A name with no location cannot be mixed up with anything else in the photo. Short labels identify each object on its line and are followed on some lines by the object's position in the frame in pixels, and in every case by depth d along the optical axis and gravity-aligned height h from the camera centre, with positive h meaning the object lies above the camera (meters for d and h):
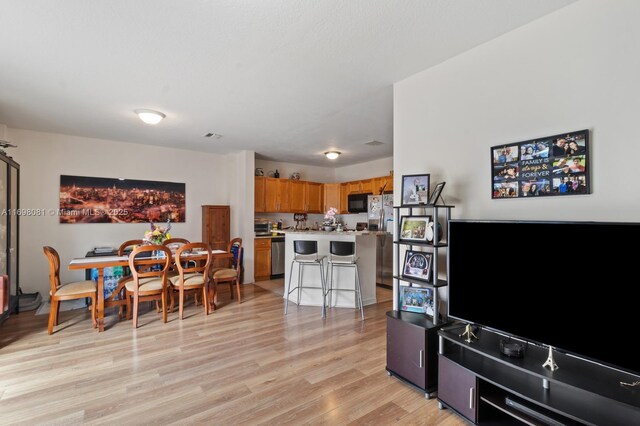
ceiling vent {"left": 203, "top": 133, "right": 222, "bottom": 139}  4.99 +1.32
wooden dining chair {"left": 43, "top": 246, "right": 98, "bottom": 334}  3.51 -0.92
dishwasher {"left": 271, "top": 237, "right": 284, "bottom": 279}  6.58 -0.93
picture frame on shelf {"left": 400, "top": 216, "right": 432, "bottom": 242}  2.46 -0.11
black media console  1.51 -0.99
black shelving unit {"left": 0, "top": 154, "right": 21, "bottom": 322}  3.85 -0.17
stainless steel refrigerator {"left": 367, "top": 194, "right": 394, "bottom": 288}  5.96 -0.31
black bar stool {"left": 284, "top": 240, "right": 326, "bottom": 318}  4.32 -0.67
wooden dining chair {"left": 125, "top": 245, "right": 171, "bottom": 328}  3.69 -0.89
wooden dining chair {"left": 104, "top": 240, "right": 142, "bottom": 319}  3.87 -1.11
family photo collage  1.81 +0.32
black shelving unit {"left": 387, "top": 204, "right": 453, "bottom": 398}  2.29 -0.99
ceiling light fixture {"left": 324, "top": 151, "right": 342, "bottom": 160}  6.22 +1.25
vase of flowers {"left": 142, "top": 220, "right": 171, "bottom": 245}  4.16 -0.32
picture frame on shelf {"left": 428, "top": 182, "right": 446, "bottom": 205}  2.43 +0.18
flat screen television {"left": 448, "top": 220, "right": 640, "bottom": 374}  1.46 -0.39
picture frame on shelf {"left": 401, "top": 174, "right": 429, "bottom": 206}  2.52 +0.22
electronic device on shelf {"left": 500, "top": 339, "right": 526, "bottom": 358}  1.84 -0.83
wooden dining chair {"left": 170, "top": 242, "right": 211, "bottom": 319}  3.94 -0.88
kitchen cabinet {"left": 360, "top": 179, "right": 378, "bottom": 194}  6.77 +0.64
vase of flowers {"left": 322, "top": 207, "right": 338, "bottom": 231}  5.11 -0.16
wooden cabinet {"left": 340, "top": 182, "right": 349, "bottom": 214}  7.43 +0.41
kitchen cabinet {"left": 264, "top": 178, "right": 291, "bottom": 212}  6.80 +0.45
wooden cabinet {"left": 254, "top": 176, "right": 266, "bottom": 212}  6.66 +0.45
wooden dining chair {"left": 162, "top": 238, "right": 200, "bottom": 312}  4.31 -0.84
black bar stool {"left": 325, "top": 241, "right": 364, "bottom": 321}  4.20 -0.67
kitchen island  4.59 -0.90
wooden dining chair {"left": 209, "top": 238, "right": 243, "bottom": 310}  4.53 -0.92
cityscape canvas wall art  5.10 +0.25
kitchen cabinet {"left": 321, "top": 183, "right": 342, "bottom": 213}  7.62 +0.50
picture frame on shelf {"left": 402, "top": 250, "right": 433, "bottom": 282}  2.42 -0.41
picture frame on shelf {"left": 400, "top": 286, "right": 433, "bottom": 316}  2.51 -0.72
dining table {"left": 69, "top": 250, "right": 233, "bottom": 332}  3.57 -0.61
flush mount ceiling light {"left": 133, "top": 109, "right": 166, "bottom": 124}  3.81 +1.25
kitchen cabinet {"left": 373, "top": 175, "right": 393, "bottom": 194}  6.33 +0.67
